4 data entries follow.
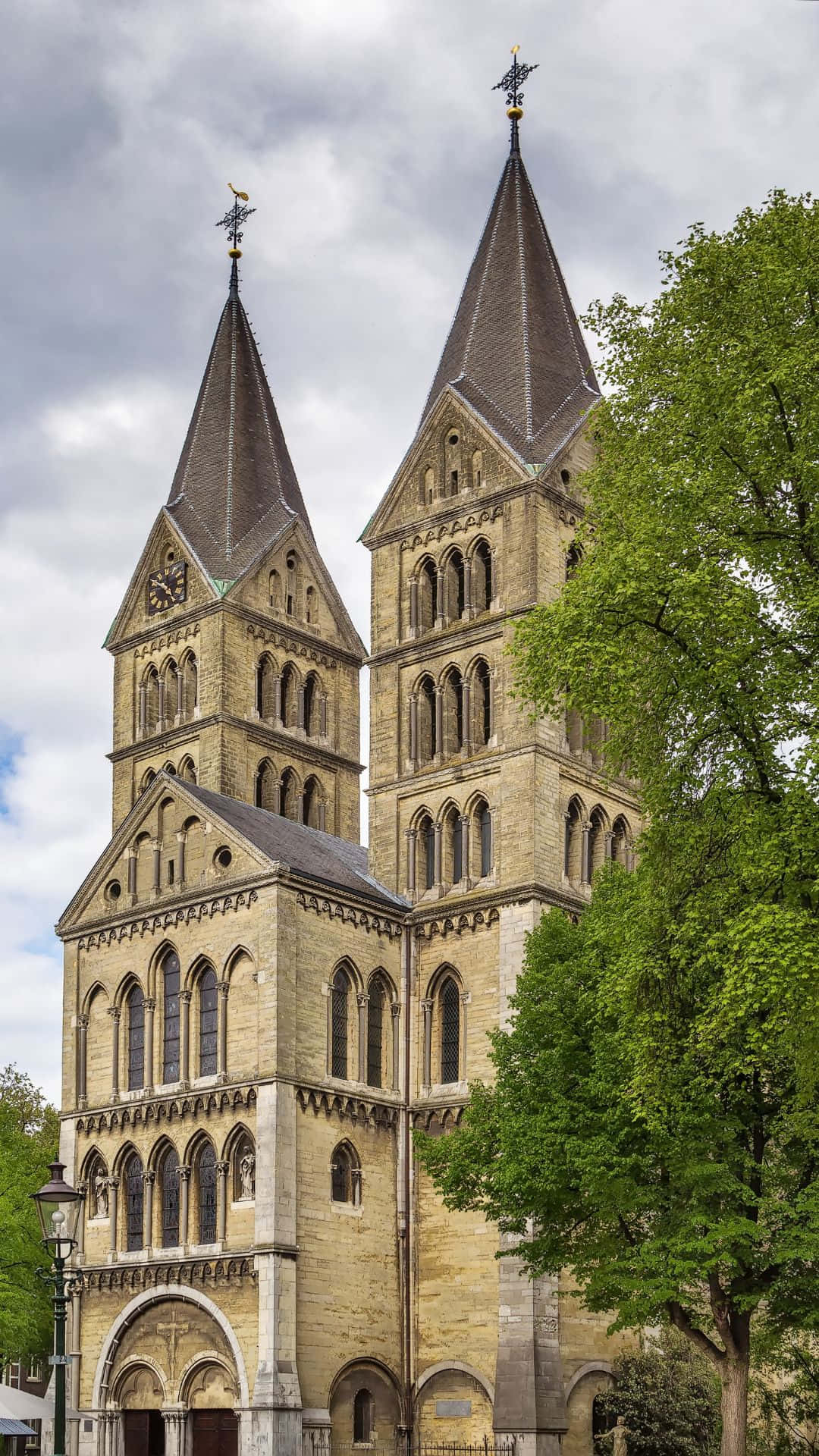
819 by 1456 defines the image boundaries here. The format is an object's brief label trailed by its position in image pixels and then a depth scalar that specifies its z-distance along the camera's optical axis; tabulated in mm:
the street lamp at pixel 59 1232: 21781
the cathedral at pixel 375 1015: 38500
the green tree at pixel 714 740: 21422
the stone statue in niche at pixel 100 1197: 42344
